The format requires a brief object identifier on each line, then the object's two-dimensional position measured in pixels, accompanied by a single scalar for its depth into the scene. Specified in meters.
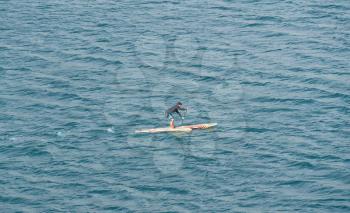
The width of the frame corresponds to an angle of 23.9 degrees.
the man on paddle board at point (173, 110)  105.96
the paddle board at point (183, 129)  106.88
